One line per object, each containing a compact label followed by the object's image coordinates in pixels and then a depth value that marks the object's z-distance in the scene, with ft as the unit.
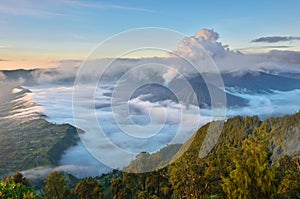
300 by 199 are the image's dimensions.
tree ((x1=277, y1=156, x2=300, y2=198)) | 58.59
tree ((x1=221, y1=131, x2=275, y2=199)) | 48.44
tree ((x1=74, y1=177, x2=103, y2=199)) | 108.01
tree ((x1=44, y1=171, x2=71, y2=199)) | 111.36
